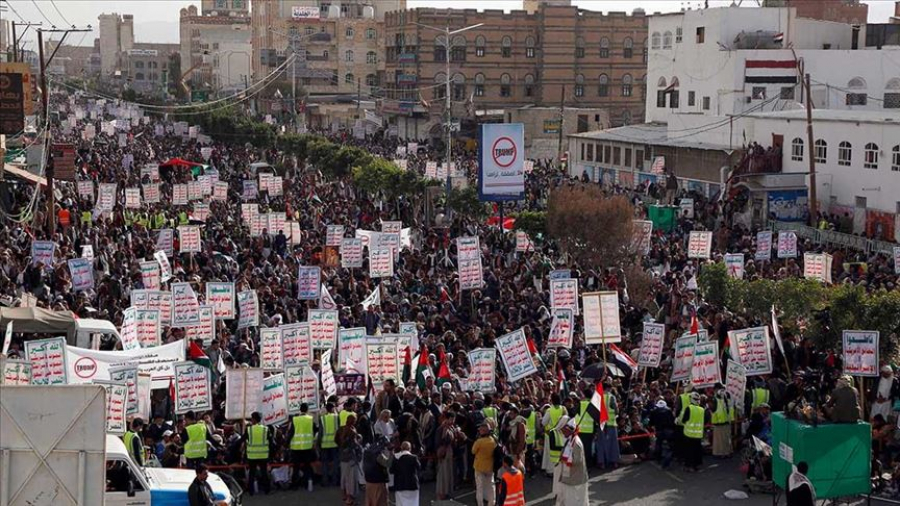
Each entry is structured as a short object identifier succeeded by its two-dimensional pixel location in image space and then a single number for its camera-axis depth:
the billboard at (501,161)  31.30
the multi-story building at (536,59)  92.88
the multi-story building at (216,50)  148.25
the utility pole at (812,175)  39.11
